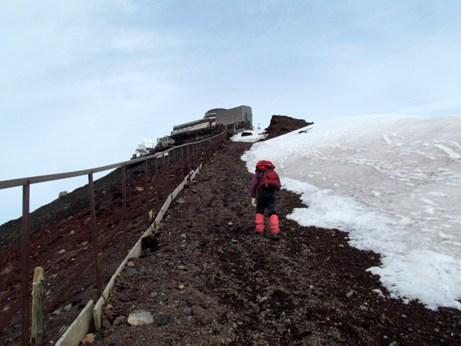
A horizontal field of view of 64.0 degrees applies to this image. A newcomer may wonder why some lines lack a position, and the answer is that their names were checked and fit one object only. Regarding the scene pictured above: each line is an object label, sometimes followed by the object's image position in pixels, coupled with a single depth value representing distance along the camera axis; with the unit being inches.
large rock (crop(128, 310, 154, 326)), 174.7
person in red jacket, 322.0
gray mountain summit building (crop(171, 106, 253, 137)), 1909.6
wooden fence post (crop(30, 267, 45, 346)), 133.0
